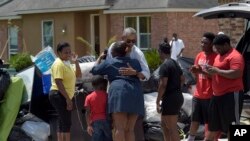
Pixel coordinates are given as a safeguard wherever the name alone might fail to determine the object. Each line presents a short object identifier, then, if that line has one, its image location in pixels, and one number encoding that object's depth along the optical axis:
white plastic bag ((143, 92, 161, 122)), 10.90
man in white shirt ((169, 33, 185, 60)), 21.74
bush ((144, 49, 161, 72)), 20.91
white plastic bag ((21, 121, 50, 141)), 10.34
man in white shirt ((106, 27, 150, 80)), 8.99
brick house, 25.92
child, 9.48
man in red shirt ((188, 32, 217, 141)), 9.56
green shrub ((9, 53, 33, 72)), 25.22
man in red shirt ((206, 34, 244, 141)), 8.23
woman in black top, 9.61
